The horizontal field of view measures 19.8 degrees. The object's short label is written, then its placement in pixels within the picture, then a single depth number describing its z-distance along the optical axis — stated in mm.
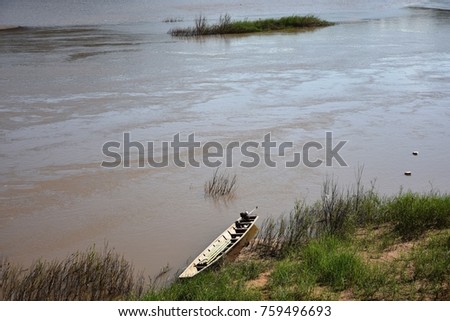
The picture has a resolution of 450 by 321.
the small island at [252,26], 51620
